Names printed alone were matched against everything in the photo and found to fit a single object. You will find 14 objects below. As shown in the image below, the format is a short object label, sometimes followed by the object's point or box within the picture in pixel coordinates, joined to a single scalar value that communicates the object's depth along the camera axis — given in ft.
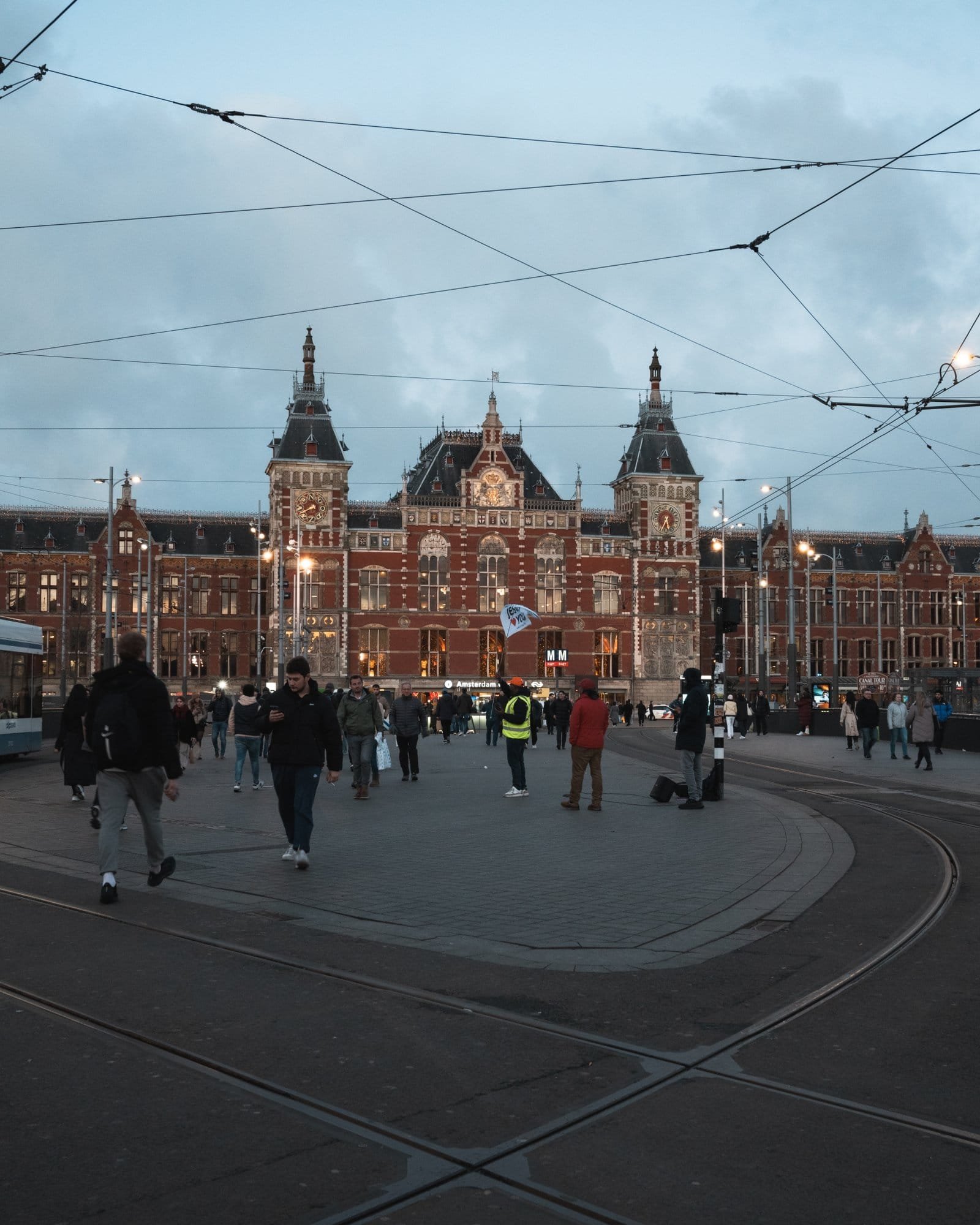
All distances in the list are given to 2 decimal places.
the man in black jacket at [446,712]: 111.24
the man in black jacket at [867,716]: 82.07
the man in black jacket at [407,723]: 58.85
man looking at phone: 30.32
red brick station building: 212.84
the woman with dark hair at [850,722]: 99.40
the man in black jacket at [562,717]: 96.53
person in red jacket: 45.44
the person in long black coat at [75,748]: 40.88
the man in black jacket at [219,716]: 86.38
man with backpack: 25.50
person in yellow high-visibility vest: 51.03
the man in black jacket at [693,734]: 46.52
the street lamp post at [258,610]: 188.85
